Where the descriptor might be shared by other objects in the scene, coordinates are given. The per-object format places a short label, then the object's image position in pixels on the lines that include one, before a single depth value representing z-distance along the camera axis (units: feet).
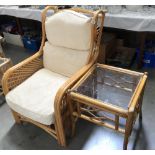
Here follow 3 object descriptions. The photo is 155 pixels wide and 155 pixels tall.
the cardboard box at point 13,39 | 10.14
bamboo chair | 4.17
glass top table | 3.71
